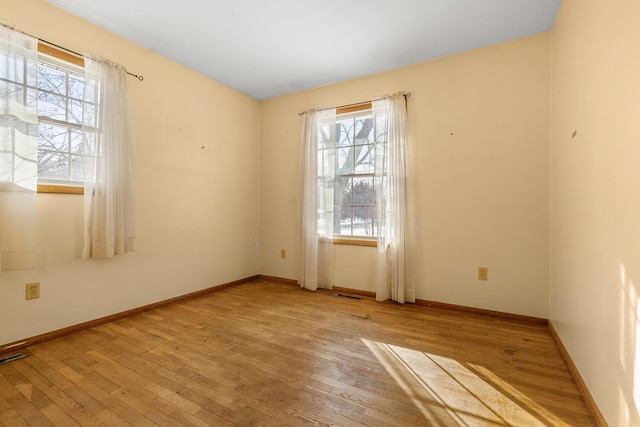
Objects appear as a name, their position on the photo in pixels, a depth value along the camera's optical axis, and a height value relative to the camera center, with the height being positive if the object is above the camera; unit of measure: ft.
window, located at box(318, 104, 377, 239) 10.98 +1.70
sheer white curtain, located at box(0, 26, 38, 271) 6.15 +1.48
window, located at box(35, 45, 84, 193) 7.04 +2.46
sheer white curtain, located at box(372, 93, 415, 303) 9.86 +0.37
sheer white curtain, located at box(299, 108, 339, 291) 11.56 +0.63
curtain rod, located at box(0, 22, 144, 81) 6.25 +4.27
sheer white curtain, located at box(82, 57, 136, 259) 7.54 +1.46
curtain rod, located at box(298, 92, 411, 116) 10.03 +4.39
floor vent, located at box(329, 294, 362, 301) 10.60 -3.05
